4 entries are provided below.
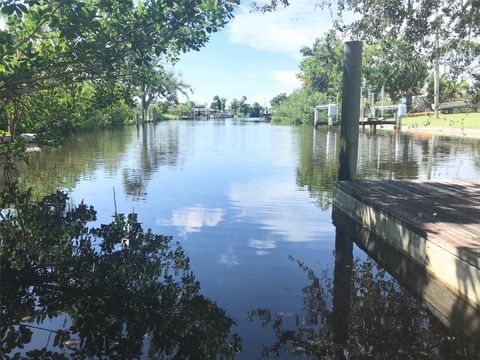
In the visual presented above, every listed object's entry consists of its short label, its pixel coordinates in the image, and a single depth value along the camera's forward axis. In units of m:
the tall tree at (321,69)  73.19
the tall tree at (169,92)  94.06
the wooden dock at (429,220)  5.53
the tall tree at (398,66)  11.03
